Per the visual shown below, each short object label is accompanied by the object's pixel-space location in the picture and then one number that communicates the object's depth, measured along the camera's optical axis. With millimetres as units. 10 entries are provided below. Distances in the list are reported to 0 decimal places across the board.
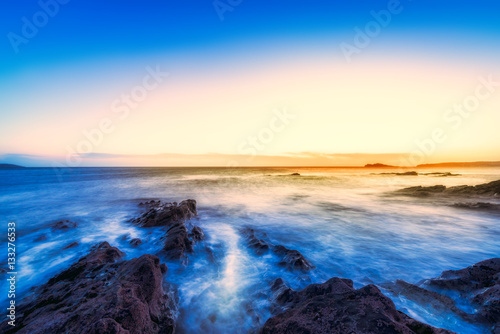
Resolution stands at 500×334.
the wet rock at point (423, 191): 21356
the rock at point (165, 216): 10500
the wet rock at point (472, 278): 4684
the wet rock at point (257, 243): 7809
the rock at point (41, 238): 8938
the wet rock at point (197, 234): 8652
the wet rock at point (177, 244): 7066
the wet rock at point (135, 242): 8123
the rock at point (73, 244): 8042
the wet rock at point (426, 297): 4359
